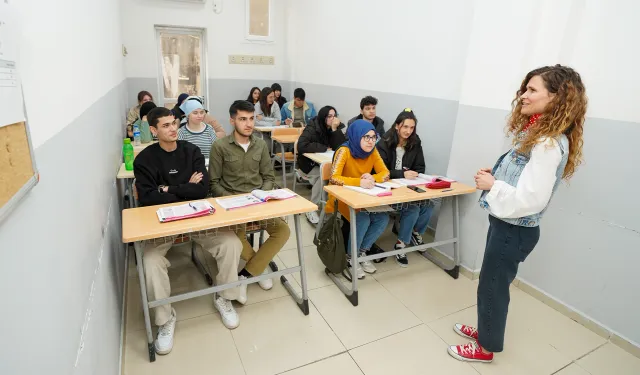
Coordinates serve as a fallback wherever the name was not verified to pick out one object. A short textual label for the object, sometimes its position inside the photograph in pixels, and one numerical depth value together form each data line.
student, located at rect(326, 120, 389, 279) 2.79
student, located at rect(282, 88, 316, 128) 5.71
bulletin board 0.58
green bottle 2.79
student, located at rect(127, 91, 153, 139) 4.23
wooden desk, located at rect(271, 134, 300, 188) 4.45
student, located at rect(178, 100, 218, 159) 3.30
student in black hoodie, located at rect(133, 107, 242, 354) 2.08
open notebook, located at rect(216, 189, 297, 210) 2.15
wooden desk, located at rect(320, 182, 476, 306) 2.43
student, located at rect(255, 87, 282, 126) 6.12
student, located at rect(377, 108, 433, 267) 3.11
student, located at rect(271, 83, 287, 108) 6.21
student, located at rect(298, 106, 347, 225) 3.86
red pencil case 2.77
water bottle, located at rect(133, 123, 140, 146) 3.60
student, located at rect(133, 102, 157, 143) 3.71
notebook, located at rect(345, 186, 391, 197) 2.53
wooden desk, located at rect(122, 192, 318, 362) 1.78
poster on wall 0.59
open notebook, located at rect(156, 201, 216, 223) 1.90
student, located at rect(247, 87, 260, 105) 6.34
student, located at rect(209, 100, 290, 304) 2.51
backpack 2.64
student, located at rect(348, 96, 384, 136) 3.78
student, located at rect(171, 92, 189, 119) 4.43
